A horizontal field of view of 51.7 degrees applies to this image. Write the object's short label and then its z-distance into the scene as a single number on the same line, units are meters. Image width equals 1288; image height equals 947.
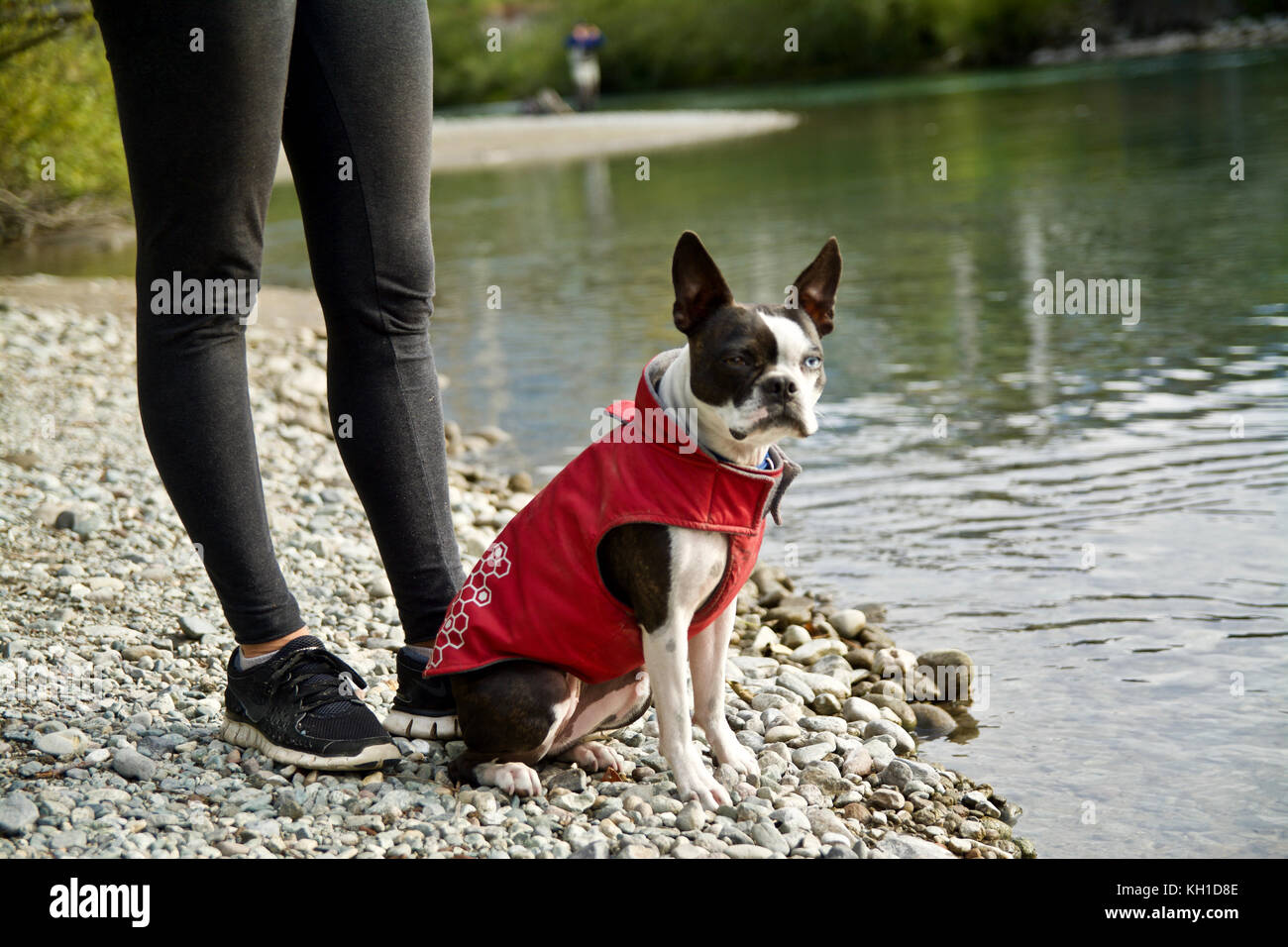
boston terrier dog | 2.73
